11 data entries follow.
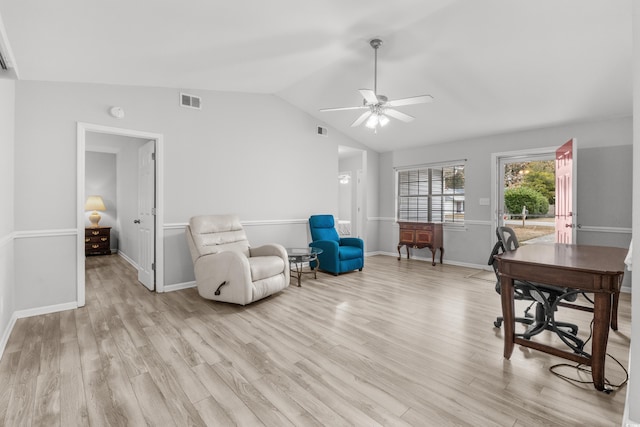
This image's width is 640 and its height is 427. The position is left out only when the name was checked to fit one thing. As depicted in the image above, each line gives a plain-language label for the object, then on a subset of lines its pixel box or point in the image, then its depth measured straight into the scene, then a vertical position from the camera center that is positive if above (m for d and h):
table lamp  6.42 +0.02
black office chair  2.22 -0.69
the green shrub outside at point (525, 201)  4.94 +0.16
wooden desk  1.83 -0.43
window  5.80 +0.33
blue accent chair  4.80 -0.62
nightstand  6.34 -0.68
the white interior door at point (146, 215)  3.98 -0.09
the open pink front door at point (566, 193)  4.00 +0.25
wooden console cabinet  5.73 -0.49
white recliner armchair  3.29 -0.61
